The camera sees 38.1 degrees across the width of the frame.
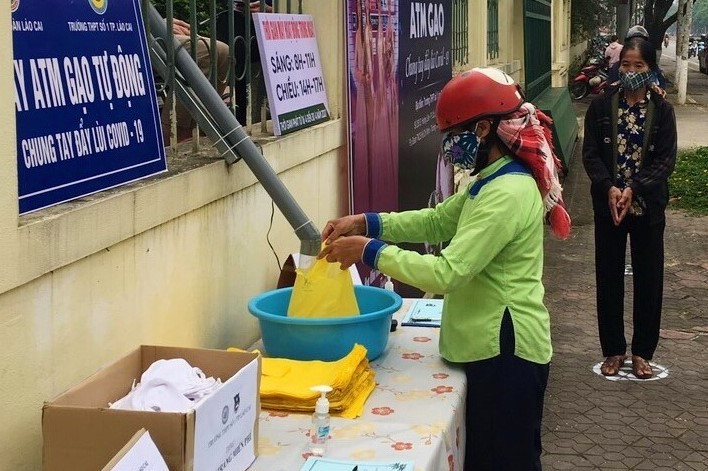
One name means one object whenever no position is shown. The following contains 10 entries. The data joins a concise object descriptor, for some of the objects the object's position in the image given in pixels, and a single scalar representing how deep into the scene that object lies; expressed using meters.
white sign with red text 4.06
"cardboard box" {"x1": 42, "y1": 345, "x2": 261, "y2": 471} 2.25
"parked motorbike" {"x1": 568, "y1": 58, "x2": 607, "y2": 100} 23.33
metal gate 12.19
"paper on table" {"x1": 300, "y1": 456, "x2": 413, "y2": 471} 2.63
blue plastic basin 3.32
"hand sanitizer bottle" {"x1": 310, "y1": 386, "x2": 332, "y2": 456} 2.77
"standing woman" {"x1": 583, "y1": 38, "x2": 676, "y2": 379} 5.51
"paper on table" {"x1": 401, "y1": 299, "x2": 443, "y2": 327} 4.12
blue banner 2.49
